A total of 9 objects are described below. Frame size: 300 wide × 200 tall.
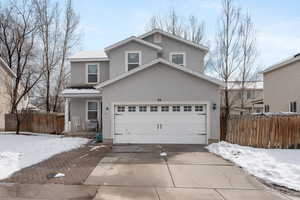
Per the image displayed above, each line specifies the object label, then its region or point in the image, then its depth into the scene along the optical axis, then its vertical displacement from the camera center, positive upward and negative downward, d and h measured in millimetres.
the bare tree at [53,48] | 24531 +6996
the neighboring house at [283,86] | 15234 +1780
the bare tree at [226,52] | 21906 +5661
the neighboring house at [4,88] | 20031 +2023
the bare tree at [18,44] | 22312 +6709
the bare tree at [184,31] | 27531 +9740
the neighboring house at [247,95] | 25459 +2091
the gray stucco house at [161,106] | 12961 +223
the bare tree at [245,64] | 22750 +4845
